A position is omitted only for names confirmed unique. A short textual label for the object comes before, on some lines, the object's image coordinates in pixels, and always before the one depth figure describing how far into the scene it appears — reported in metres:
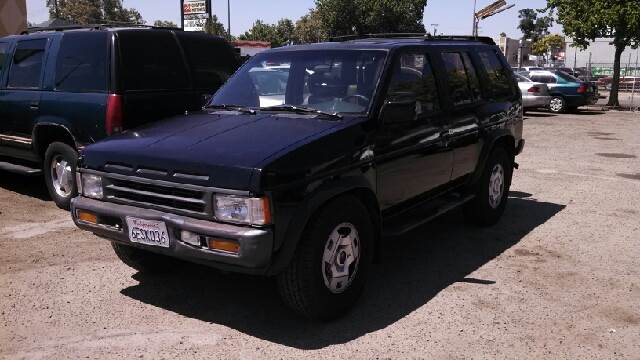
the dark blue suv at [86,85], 6.09
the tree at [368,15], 60.28
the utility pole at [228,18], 59.94
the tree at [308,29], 73.43
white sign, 30.45
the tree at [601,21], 20.83
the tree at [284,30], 93.12
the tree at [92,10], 74.19
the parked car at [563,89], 21.06
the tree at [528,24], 140.88
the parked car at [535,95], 19.80
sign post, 30.02
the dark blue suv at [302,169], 3.44
